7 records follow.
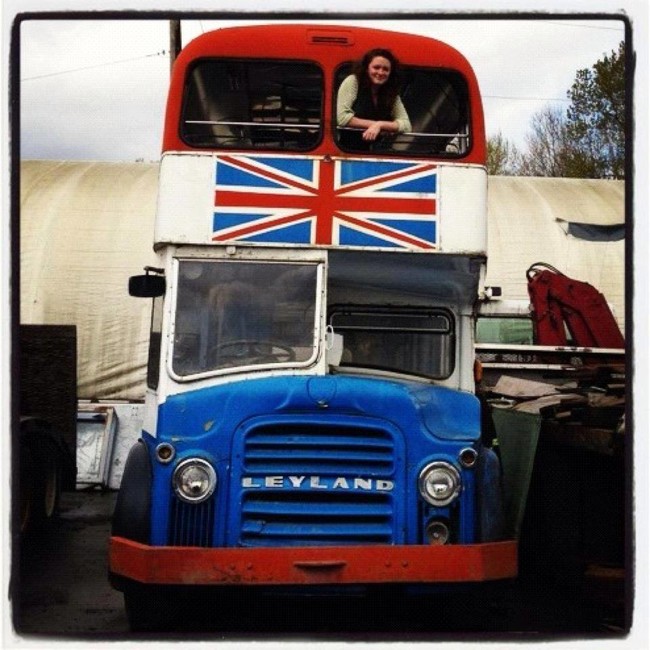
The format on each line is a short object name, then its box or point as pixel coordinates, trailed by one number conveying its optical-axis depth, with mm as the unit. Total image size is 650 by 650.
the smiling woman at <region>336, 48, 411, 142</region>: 5945
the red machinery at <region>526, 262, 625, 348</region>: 11758
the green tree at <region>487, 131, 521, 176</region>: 37875
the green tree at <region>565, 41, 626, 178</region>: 20609
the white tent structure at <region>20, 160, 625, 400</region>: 15641
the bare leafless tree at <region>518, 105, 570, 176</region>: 30612
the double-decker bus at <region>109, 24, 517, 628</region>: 5148
